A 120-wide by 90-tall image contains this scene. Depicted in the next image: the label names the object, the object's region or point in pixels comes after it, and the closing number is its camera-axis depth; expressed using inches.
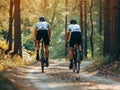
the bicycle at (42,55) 711.8
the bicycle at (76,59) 720.3
